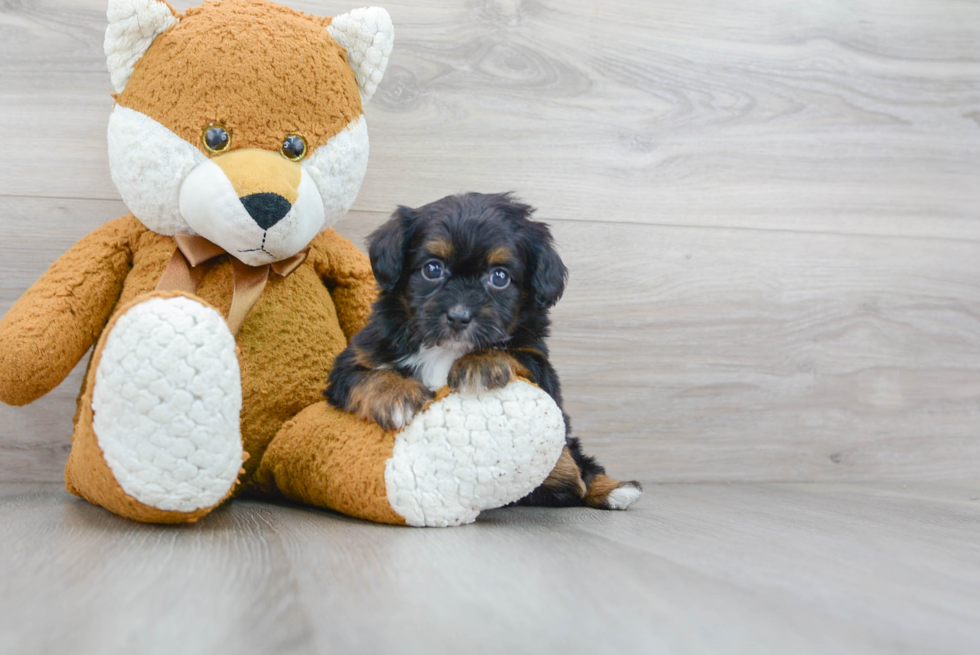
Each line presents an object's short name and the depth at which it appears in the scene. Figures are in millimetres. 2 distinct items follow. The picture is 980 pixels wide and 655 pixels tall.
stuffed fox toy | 652
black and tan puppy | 719
